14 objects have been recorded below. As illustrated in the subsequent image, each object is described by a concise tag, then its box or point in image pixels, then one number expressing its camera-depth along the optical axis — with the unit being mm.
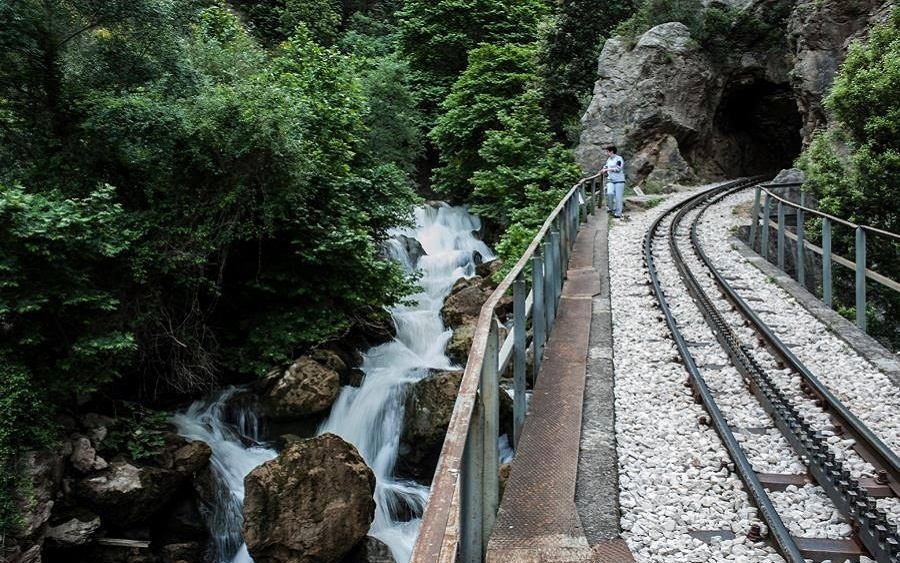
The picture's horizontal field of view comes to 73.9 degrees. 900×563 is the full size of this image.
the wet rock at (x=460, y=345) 12481
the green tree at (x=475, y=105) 20891
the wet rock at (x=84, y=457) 7984
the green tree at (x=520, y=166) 17969
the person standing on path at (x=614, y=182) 15734
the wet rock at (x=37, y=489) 7004
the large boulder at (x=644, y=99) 24297
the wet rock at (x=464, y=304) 14031
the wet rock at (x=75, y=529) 7414
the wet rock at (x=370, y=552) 7977
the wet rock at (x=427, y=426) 9680
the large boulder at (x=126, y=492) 7875
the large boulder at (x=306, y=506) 7703
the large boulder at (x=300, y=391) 10203
